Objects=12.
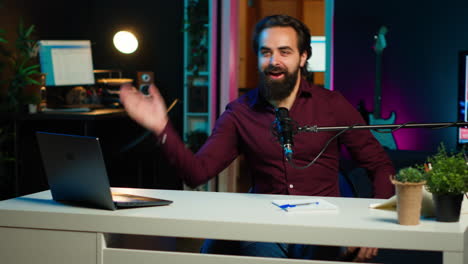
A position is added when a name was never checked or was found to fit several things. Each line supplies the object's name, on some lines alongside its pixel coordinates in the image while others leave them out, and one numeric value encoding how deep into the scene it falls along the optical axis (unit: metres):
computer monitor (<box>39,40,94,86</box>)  6.06
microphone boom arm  2.98
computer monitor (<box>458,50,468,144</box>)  5.42
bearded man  3.49
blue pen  3.08
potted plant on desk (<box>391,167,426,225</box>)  2.88
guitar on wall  6.23
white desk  2.86
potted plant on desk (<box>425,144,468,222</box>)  2.89
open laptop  2.98
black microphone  2.98
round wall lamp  7.03
